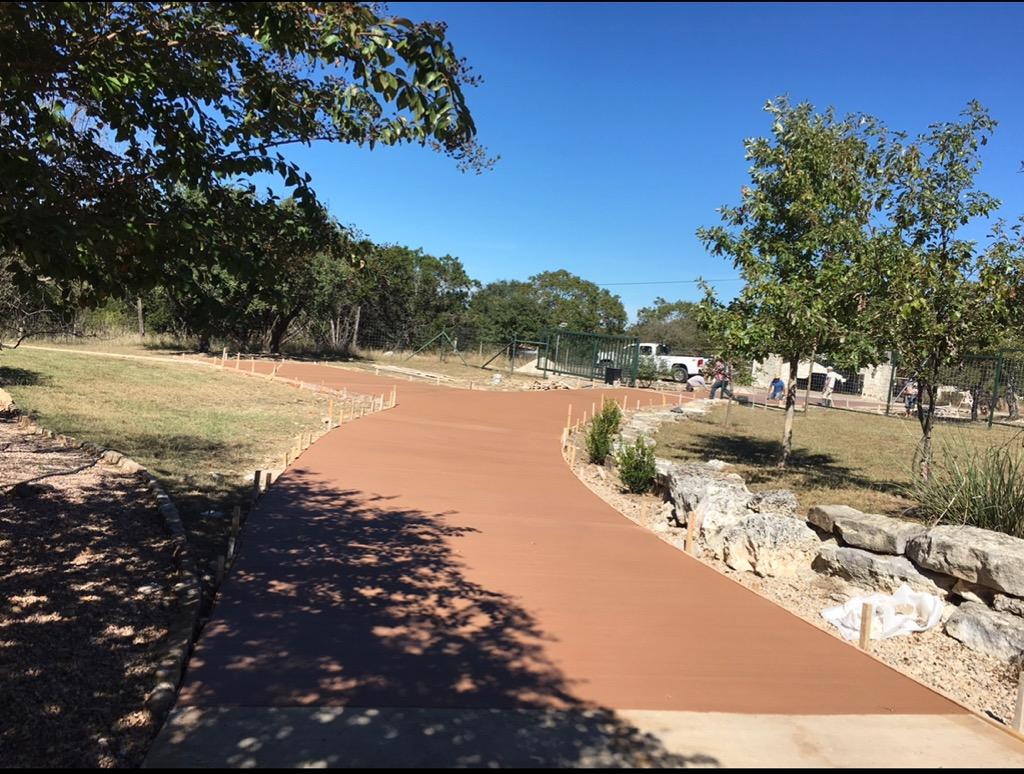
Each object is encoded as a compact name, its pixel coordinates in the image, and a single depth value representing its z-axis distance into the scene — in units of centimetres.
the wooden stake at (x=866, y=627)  535
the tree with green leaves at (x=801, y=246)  1033
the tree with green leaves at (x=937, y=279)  887
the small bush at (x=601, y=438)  1349
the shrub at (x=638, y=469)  1091
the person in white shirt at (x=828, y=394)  3069
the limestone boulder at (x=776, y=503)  812
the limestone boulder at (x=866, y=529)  669
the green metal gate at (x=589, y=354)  3453
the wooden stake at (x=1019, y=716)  414
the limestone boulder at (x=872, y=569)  633
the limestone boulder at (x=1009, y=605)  561
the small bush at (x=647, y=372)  3522
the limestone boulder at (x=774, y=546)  714
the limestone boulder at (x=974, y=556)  564
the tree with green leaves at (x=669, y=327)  6569
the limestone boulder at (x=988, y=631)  537
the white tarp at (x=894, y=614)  580
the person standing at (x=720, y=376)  2589
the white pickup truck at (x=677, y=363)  3981
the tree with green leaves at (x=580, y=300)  7375
